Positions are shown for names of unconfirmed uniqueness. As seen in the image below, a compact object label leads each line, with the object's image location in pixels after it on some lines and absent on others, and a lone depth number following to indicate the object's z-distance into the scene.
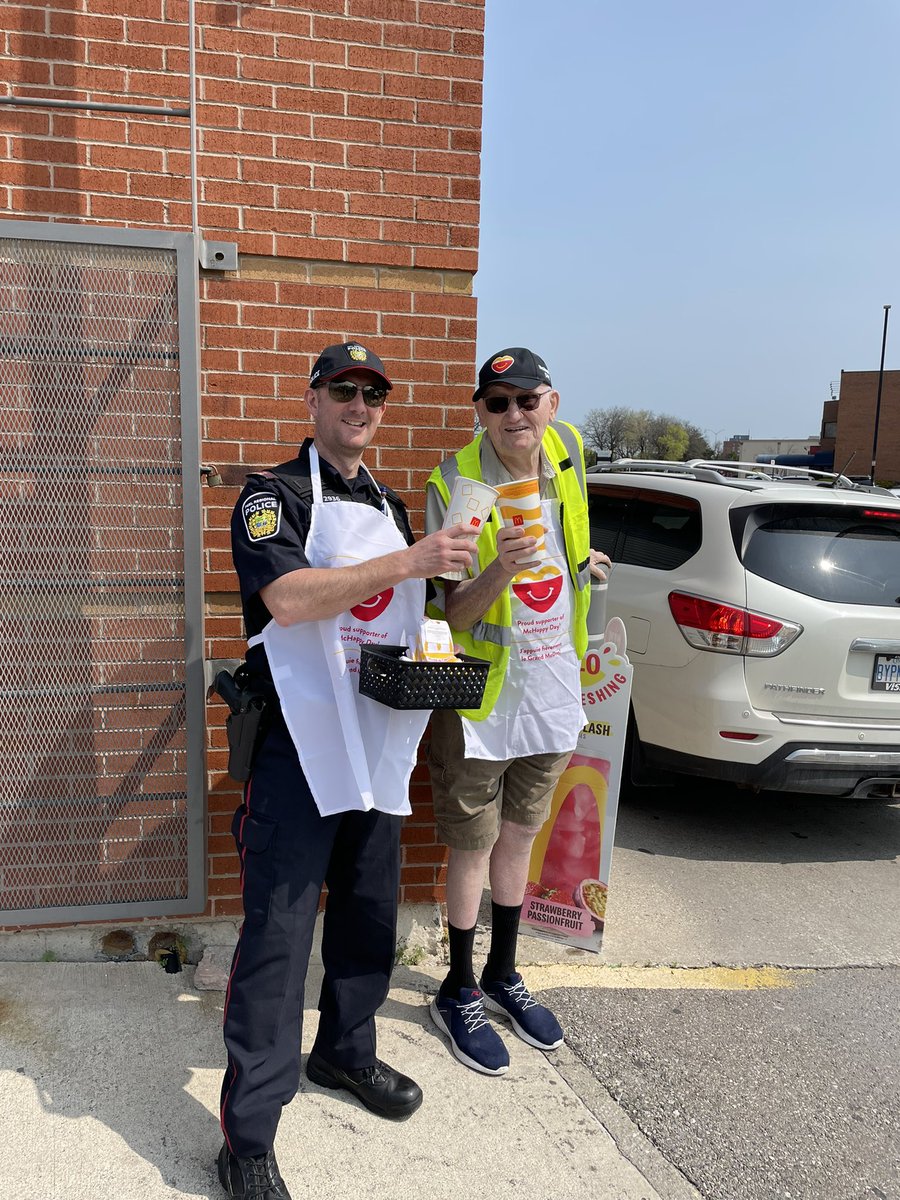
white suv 4.48
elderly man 2.74
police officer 2.23
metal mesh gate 2.97
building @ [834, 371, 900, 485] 60.53
